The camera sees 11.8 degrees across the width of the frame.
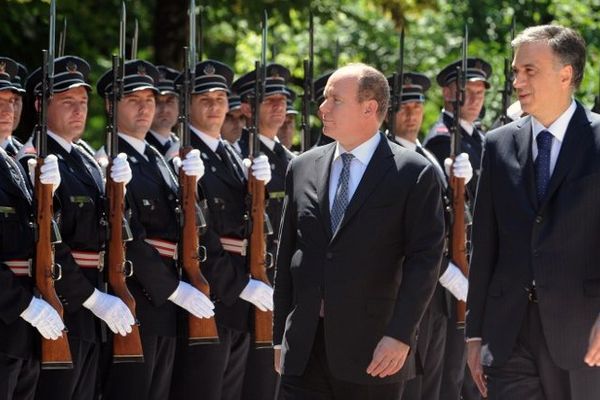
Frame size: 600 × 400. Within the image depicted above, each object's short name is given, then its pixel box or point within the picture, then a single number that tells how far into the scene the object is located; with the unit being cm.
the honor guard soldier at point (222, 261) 1790
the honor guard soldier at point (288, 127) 2219
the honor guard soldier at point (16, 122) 1590
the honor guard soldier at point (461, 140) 2036
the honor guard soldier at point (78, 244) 1568
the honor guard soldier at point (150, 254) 1687
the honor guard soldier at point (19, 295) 1485
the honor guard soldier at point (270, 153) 1916
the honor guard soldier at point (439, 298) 1932
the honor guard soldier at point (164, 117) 1892
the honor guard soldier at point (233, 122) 2158
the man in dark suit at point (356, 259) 1278
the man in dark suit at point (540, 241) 1206
